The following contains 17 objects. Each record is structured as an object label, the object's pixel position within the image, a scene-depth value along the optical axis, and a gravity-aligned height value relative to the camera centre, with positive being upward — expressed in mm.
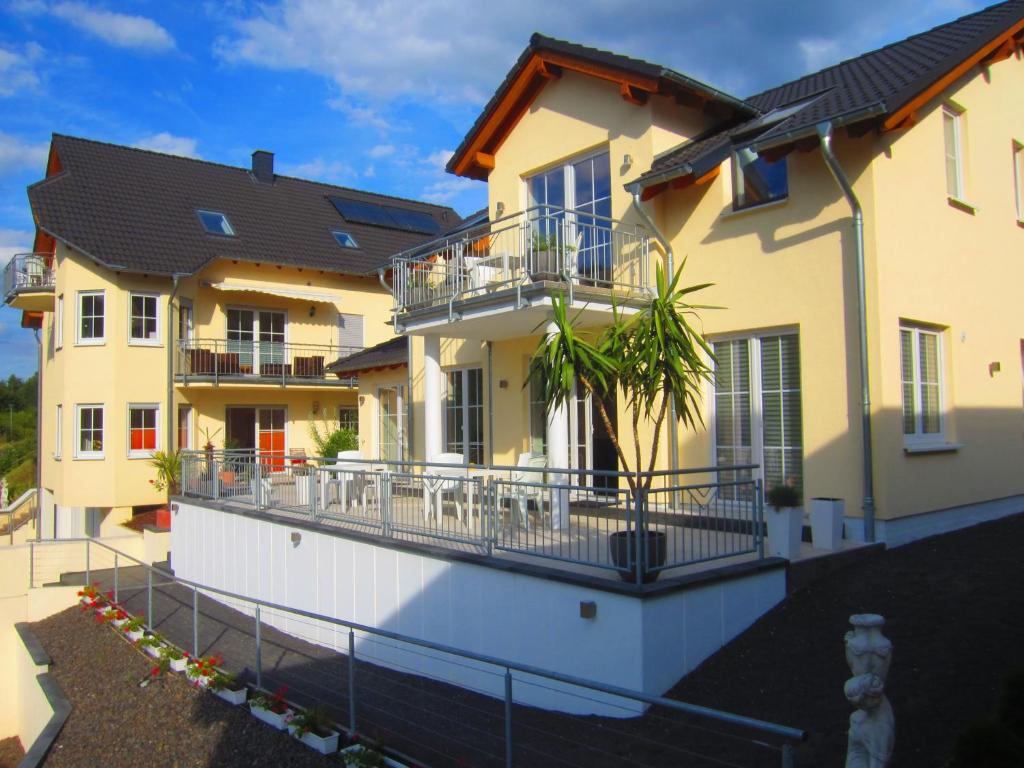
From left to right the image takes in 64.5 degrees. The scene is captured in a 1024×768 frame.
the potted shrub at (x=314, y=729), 7039 -2718
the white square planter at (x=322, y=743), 6969 -2758
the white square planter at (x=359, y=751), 6282 -2629
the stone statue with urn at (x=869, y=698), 3885 -1351
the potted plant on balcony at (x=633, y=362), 7621 +570
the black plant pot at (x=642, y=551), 7082 -1166
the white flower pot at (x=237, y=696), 8695 -2904
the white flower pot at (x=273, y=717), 7727 -2850
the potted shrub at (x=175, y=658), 10484 -3006
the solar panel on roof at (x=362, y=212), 31328 +8407
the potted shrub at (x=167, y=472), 21750 -1233
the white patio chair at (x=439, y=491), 9105 -825
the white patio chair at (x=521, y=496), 8359 -820
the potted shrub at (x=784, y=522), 8477 -1084
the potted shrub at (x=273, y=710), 7777 -2799
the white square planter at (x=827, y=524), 9133 -1202
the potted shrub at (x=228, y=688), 8720 -2876
